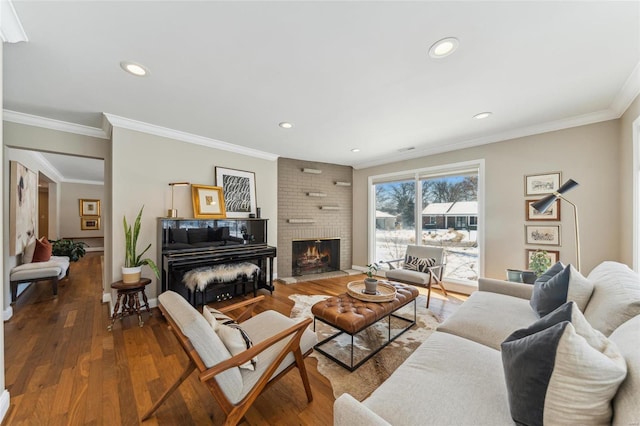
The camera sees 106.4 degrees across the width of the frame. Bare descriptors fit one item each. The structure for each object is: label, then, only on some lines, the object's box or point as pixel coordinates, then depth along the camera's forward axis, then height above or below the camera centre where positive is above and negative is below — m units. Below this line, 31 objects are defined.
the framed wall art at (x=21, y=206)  3.23 +0.13
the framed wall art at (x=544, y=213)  3.13 -0.02
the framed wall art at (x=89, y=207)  8.09 +0.23
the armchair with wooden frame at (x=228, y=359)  1.24 -0.86
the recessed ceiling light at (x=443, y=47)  1.64 +1.17
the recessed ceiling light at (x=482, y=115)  2.82 +1.16
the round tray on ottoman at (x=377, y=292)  2.39 -0.86
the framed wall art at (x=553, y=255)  3.12 -0.57
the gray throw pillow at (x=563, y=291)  1.66 -0.58
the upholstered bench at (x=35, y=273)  3.30 -0.86
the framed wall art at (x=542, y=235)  3.14 -0.31
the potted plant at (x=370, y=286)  2.55 -0.78
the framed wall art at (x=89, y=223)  8.12 -0.33
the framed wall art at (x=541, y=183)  3.15 +0.38
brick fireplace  4.90 +0.08
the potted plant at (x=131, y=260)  2.83 -0.57
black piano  3.14 -0.51
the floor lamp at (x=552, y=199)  2.39 +0.13
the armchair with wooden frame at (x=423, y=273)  3.35 -0.88
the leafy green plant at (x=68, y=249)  5.32 -0.80
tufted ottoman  2.02 -0.92
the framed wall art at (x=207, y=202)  3.58 +0.17
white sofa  0.92 -0.86
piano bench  3.21 -0.91
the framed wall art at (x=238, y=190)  3.96 +0.40
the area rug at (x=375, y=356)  1.83 -1.31
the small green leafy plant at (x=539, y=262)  2.88 -0.63
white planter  2.82 -0.72
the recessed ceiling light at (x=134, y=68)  1.92 +1.20
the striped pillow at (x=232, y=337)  1.40 -0.75
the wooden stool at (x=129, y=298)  2.74 -1.02
